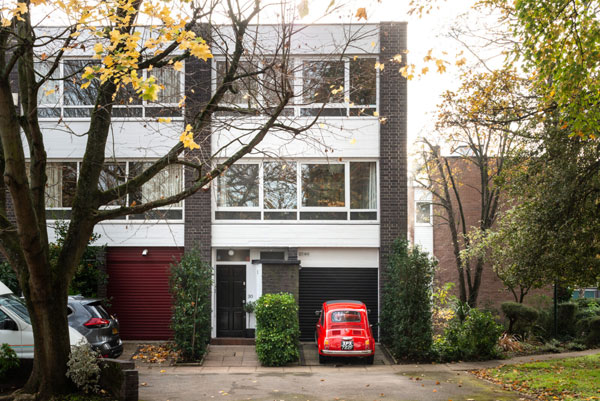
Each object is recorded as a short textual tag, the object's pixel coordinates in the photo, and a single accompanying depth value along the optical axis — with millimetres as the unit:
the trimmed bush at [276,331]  16562
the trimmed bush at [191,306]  16828
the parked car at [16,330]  13039
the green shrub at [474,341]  17375
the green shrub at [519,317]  20688
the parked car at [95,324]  14406
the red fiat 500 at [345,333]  16469
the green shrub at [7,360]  11195
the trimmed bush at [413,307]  17219
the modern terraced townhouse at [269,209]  19594
